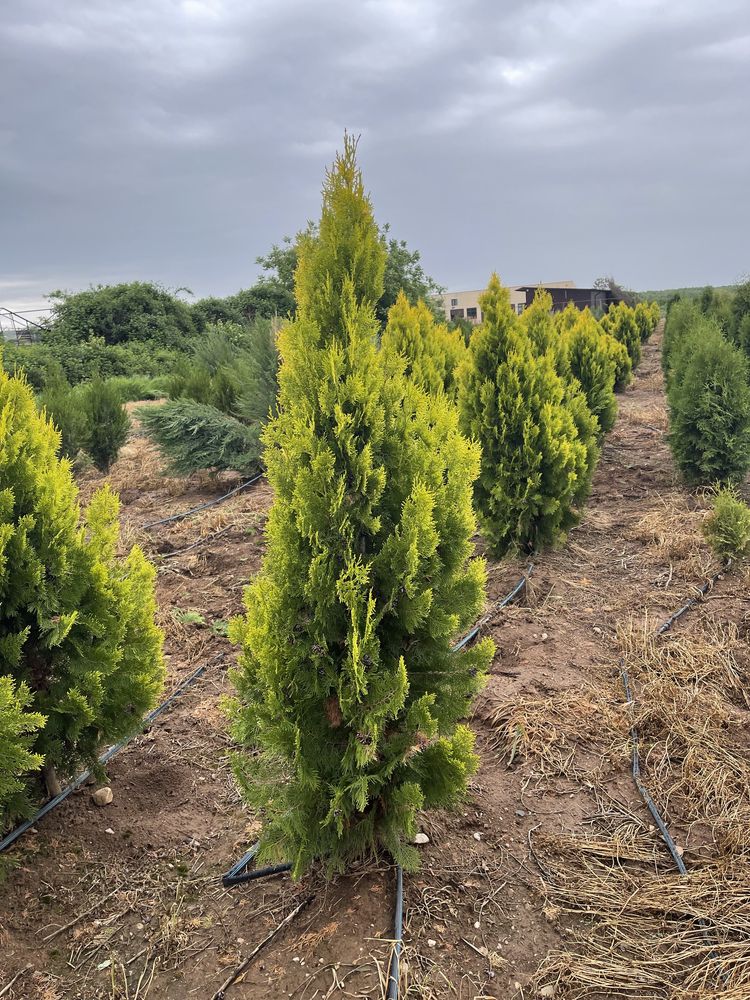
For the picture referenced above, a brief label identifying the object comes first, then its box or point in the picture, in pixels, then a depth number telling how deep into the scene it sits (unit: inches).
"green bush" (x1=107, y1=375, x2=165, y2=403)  809.9
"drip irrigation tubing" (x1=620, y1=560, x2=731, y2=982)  119.3
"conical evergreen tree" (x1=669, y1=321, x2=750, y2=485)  346.3
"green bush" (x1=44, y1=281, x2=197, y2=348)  1166.3
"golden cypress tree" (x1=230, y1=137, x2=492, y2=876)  104.4
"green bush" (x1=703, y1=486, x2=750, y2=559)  243.3
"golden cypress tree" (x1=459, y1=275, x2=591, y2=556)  268.1
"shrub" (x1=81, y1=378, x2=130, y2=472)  439.2
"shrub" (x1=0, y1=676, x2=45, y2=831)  102.4
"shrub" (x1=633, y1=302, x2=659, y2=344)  1136.8
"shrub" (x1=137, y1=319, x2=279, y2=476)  400.8
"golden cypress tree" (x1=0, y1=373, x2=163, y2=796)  118.3
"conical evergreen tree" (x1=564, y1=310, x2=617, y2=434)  479.8
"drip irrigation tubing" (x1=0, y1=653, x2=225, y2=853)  124.7
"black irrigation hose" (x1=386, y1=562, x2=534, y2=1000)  90.8
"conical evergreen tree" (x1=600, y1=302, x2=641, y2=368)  935.0
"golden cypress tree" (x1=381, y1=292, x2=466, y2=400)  325.5
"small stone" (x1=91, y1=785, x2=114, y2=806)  136.5
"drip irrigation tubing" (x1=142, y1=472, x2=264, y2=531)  340.3
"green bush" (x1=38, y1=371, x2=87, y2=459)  408.8
